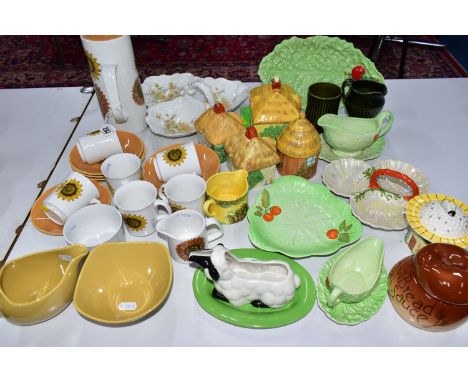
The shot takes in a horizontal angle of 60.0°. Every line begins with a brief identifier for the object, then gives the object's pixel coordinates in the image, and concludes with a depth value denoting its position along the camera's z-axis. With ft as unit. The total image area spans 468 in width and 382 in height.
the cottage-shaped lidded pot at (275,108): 3.34
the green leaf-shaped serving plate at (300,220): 2.72
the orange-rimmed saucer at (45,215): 2.91
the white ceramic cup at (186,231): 2.56
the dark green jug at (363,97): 3.39
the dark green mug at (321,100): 3.39
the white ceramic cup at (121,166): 3.10
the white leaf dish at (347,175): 3.12
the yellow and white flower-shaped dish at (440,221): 2.45
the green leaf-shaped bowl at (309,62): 3.75
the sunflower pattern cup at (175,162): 3.10
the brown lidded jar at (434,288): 2.09
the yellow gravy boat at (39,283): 2.24
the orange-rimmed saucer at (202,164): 3.22
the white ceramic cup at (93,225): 2.72
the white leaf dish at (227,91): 3.98
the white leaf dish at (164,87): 4.09
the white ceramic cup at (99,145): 3.29
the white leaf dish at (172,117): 3.76
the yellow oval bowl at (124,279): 2.38
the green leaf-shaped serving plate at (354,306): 2.33
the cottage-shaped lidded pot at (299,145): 3.05
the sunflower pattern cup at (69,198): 2.81
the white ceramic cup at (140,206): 2.73
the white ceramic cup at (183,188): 2.92
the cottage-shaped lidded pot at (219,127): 3.24
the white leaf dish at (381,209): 2.82
